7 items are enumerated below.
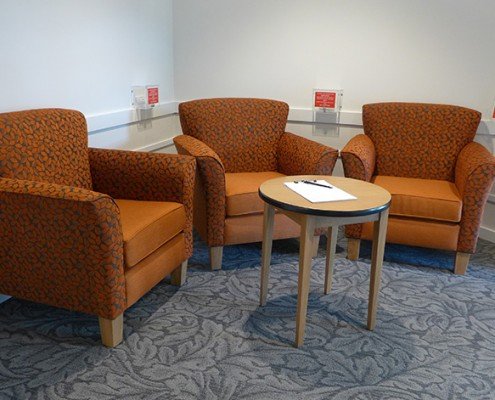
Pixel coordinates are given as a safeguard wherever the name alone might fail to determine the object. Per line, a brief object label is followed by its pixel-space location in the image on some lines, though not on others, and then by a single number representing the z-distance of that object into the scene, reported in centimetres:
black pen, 207
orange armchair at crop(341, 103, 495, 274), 256
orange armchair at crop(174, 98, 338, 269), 255
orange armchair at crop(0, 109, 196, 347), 174
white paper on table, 189
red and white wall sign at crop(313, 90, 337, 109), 336
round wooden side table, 179
